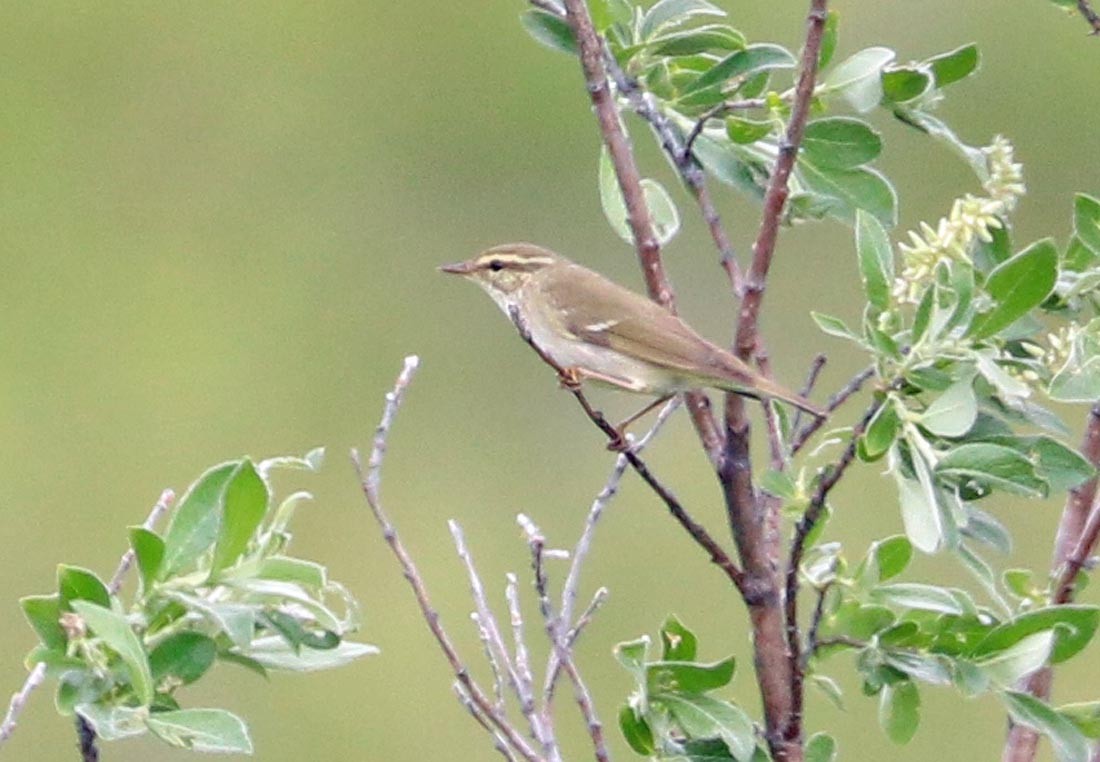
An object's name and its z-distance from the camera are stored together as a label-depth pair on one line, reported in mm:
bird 7160
